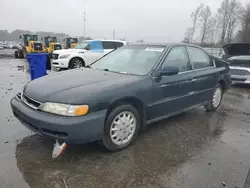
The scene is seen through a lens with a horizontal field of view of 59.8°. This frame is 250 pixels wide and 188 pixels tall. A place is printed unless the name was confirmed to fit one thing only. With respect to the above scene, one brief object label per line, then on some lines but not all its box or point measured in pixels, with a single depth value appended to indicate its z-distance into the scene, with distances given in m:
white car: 10.67
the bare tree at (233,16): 44.81
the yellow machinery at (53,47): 22.96
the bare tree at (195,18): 46.59
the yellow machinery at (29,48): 20.08
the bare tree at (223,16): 46.14
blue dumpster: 7.03
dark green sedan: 2.65
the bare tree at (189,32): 46.79
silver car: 8.13
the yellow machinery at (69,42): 25.17
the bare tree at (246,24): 37.59
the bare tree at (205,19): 45.51
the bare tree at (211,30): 43.95
